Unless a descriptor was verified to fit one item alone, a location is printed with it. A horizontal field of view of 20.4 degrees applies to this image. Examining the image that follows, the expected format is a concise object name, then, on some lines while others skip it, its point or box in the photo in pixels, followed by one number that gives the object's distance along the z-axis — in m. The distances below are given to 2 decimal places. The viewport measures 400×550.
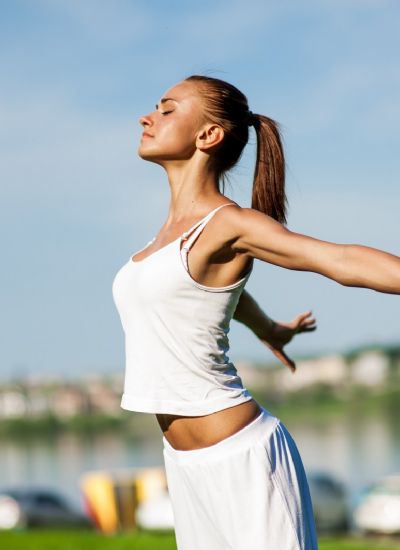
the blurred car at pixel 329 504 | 26.95
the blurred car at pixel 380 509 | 24.27
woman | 2.67
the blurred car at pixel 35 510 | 29.34
